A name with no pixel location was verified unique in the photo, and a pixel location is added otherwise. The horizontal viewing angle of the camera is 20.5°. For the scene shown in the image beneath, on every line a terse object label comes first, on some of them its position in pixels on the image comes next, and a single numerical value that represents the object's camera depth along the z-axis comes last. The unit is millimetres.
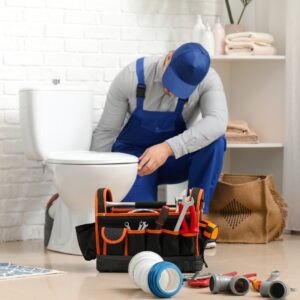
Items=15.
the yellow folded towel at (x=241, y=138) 4777
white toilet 3828
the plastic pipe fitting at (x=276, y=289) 2838
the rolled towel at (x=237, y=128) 4797
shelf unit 4895
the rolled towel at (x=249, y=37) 4766
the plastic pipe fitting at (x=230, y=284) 2955
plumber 4000
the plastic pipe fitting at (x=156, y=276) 2861
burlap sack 4398
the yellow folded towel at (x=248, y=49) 4777
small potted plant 4879
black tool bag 3381
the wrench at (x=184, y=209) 3301
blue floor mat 3303
